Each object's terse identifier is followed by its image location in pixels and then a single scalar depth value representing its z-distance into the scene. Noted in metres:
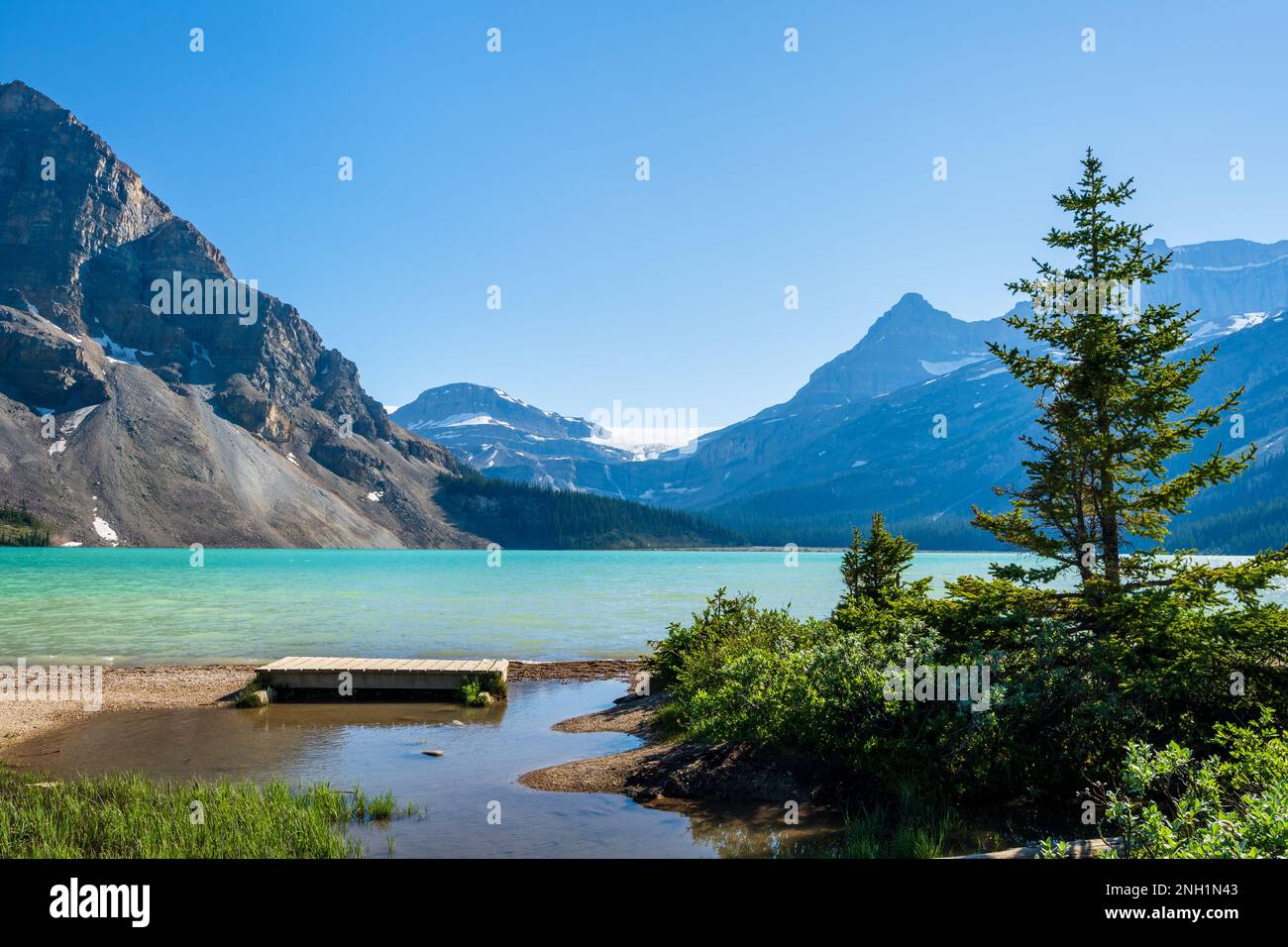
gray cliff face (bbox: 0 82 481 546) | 172.00
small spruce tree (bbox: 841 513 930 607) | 23.23
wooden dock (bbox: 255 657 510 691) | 26.06
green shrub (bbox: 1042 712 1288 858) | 6.39
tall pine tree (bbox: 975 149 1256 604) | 14.41
